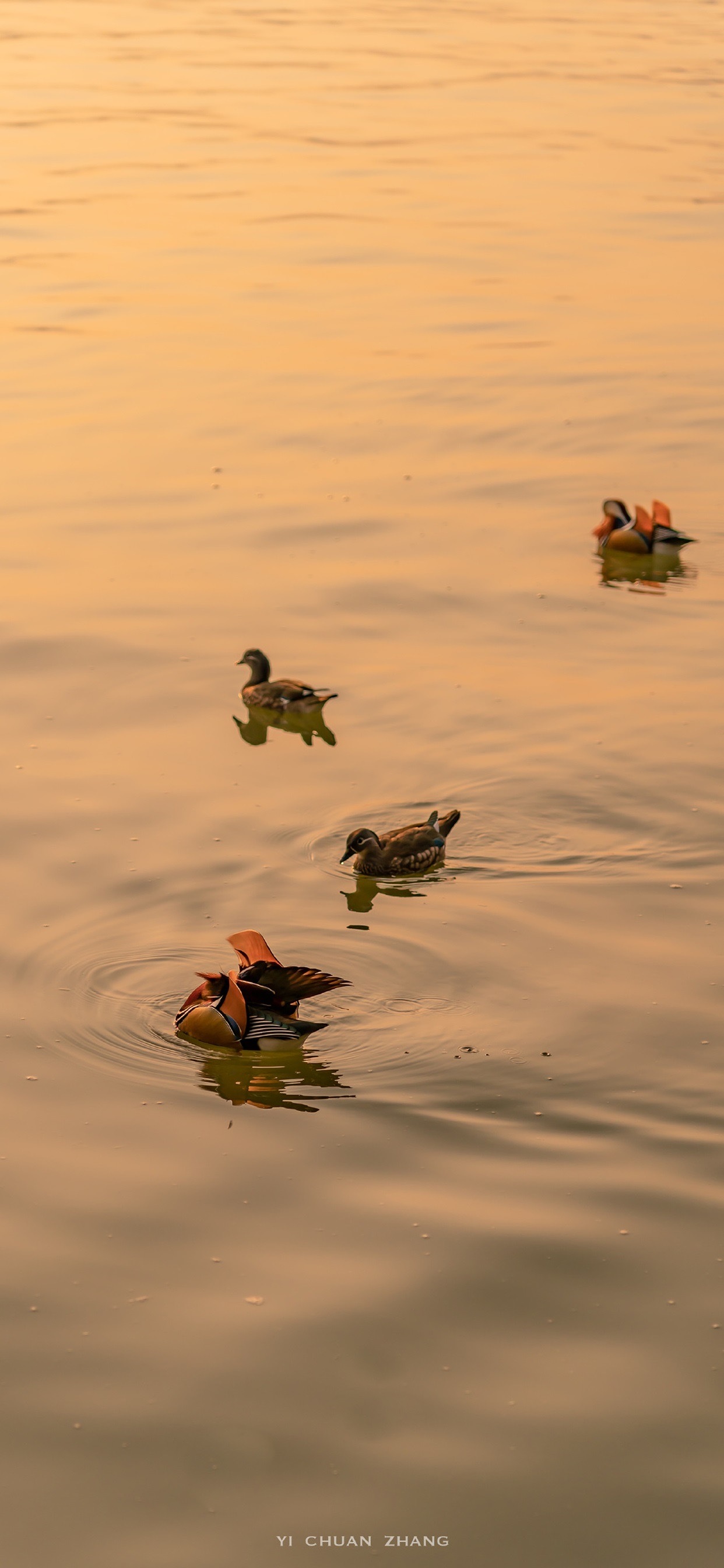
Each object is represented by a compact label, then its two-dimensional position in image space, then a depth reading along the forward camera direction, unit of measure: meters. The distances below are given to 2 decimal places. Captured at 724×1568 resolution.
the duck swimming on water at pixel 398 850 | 19.44
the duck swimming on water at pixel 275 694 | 23.39
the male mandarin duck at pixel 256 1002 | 16.03
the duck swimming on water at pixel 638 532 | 29.00
